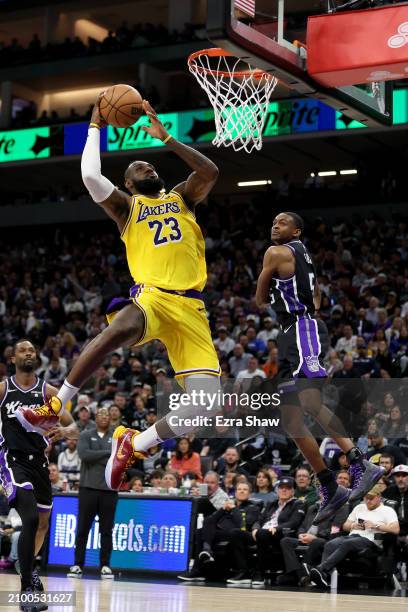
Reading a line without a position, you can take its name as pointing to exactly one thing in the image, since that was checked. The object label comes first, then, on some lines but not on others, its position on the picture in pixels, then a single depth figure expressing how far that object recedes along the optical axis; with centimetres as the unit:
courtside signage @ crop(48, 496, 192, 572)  1233
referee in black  1194
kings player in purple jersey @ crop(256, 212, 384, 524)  700
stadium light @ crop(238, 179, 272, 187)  2875
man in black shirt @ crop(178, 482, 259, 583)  1193
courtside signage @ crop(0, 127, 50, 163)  2594
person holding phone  1123
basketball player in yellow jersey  647
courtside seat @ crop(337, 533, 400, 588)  1135
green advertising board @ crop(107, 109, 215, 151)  2333
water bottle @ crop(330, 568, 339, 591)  1132
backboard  696
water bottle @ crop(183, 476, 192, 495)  1263
